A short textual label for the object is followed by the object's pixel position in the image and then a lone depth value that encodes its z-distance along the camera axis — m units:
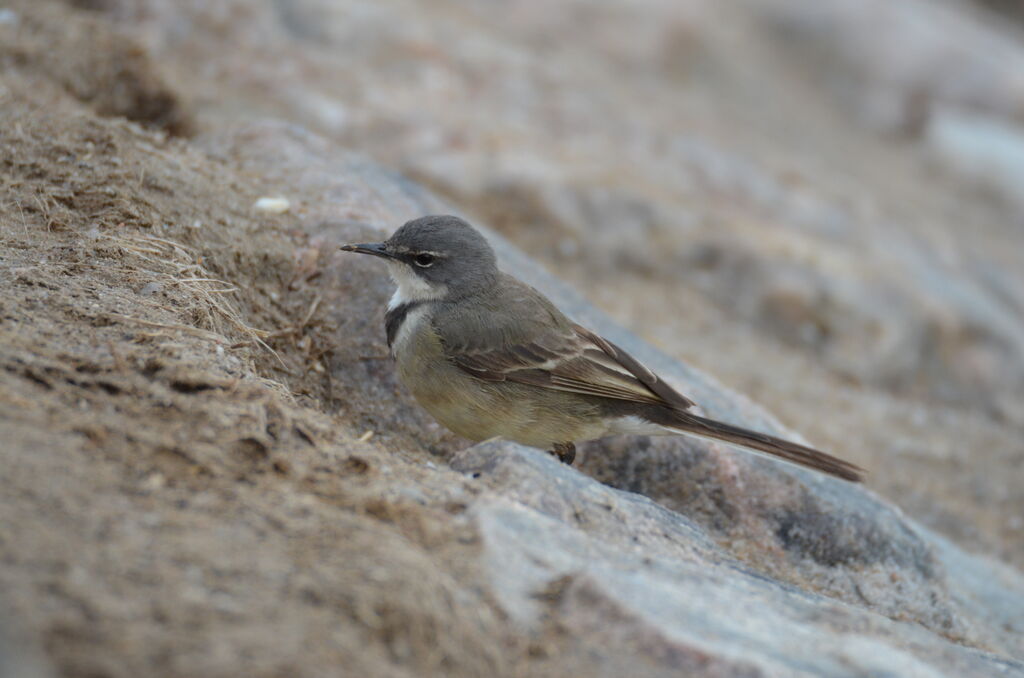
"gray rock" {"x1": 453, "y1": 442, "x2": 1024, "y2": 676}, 5.99
